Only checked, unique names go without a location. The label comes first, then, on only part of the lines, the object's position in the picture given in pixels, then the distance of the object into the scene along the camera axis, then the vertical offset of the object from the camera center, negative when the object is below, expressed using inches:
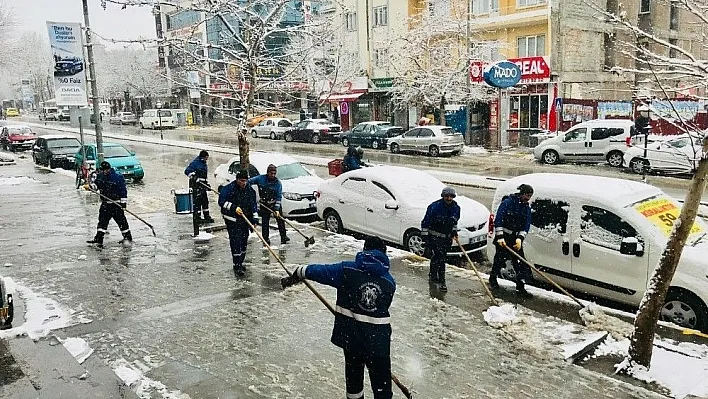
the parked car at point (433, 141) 1131.3 -42.9
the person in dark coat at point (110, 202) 459.2 -53.3
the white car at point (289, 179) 580.4 -55.4
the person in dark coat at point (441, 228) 348.2 -62.3
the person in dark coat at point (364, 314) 191.9 -60.0
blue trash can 596.4 -72.0
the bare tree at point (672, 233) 228.2 -45.4
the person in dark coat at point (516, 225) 334.6 -59.9
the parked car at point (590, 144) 898.1 -48.4
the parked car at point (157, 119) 2175.2 +28.8
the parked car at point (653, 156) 784.9 -61.2
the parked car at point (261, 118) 1821.1 +17.4
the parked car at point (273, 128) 1636.3 -11.8
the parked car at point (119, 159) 866.1 -42.0
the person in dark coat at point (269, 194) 460.1 -51.7
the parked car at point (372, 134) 1285.7 -30.3
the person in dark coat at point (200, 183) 515.8 -47.0
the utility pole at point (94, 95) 725.9 +41.6
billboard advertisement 698.8 +78.7
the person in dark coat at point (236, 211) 385.7 -53.8
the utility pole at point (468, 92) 1245.8 +50.8
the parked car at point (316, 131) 1480.1 -22.3
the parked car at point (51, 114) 3195.6 +92.7
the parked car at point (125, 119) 2551.7 +39.4
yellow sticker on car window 313.7 -53.4
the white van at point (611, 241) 292.2 -66.3
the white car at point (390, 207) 431.8 -64.8
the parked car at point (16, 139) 1443.2 -13.6
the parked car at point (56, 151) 1032.8 -32.6
